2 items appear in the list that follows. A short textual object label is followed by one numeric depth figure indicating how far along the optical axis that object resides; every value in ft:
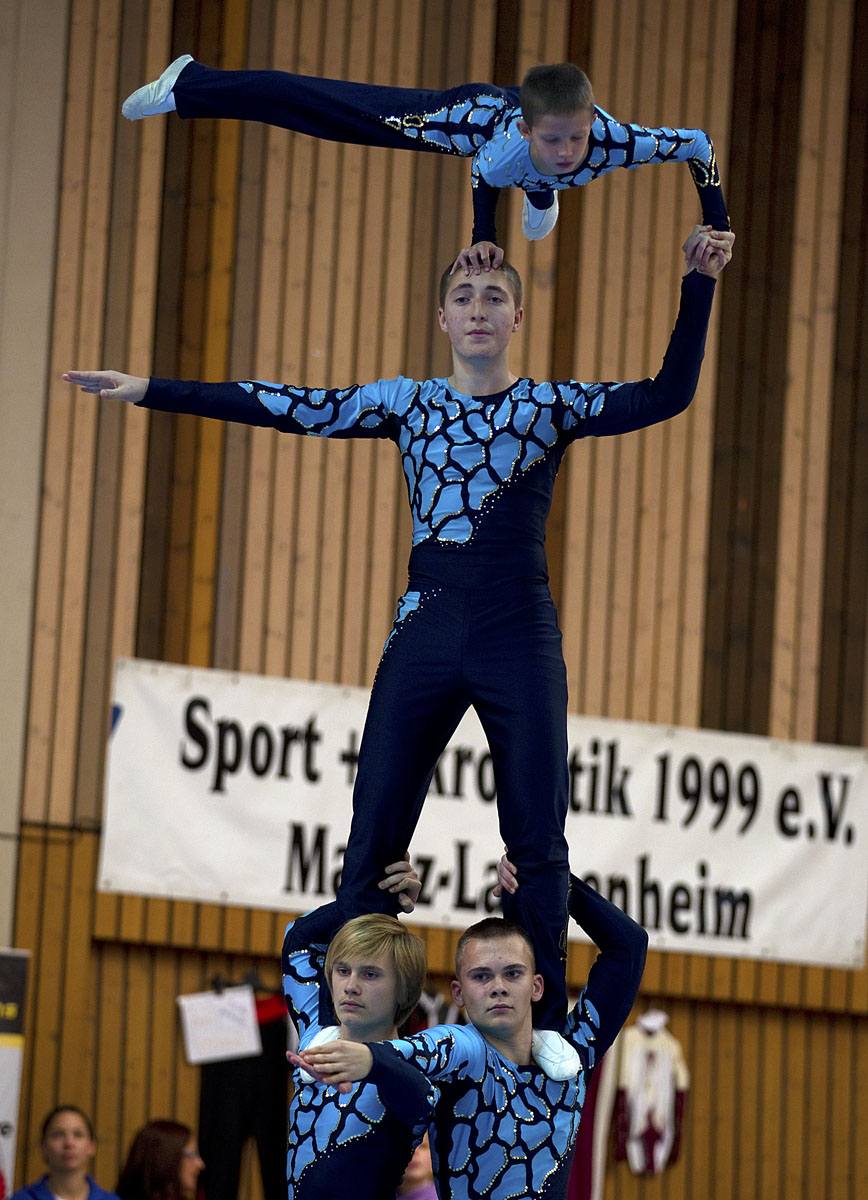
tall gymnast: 25.45
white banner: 53.57
